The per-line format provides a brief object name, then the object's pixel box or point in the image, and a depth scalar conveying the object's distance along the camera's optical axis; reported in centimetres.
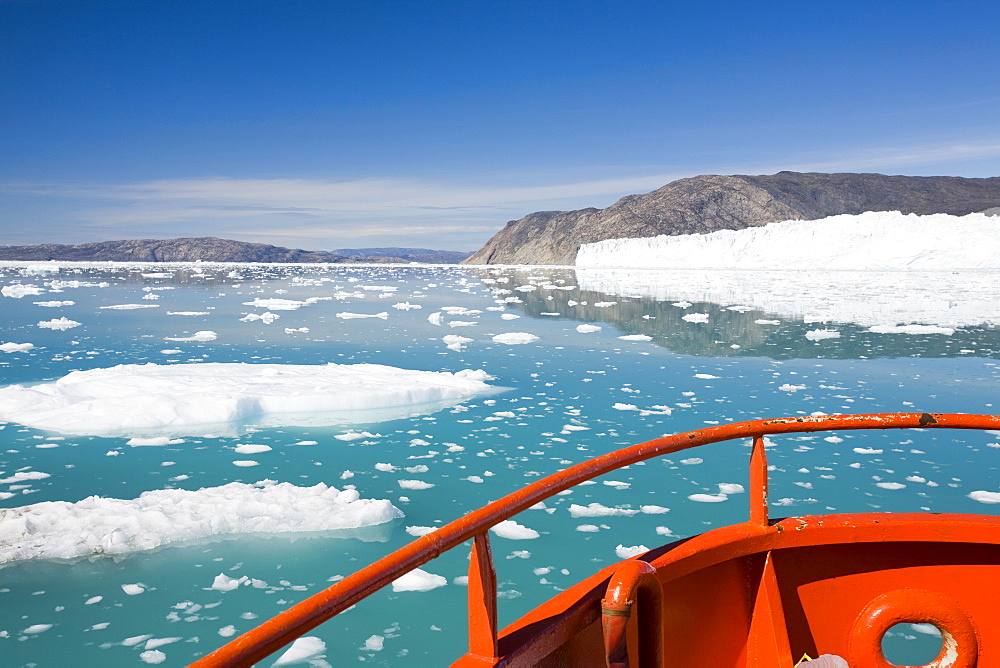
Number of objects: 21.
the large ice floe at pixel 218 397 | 670
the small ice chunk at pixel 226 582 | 346
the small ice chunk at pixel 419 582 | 351
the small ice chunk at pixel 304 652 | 290
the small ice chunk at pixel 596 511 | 445
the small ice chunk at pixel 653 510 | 446
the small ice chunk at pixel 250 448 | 580
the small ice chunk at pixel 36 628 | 305
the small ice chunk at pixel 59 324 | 1525
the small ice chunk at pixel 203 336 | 1354
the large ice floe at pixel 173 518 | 384
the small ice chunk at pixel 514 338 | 1317
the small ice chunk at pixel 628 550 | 377
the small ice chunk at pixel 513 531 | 412
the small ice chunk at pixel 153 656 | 284
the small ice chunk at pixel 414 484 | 497
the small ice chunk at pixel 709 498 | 467
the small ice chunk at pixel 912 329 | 1371
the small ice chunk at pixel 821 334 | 1320
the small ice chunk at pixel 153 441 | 606
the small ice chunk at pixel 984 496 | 463
